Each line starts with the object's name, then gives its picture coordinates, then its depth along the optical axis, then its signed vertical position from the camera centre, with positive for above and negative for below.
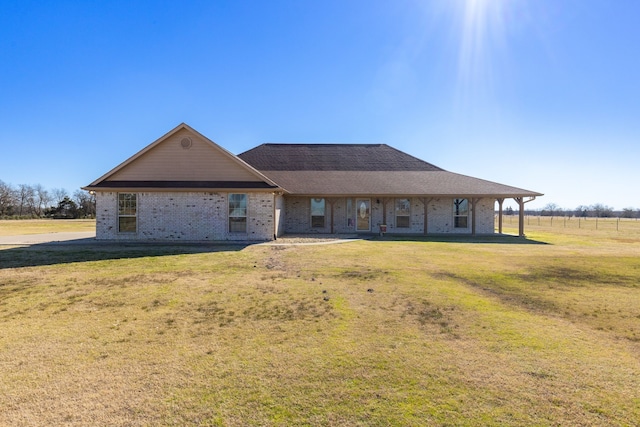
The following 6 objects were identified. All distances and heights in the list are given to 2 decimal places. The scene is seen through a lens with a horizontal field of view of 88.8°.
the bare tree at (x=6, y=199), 55.81 +2.33
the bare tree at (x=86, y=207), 53.16 +0.97
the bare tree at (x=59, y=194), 79.78 +4.64
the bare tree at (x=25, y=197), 69.00 +3.23
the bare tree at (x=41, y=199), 73.81 +3.05
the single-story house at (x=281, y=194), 15.95 +1.19
